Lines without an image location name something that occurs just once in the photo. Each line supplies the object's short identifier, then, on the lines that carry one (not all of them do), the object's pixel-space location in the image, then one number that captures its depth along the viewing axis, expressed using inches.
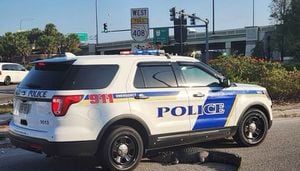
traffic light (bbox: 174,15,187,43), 813.8
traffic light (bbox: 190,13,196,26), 1344.7
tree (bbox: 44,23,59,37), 3452.9
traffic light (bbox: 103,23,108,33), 1679.6
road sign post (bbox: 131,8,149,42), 491.1
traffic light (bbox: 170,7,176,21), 1036.4
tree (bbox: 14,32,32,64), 3174.6
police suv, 215.5
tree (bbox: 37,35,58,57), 3284.8
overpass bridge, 2795.5
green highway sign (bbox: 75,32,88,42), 3212.0
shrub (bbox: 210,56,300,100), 505.1
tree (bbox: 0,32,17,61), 3155.9
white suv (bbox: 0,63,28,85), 1071.9
